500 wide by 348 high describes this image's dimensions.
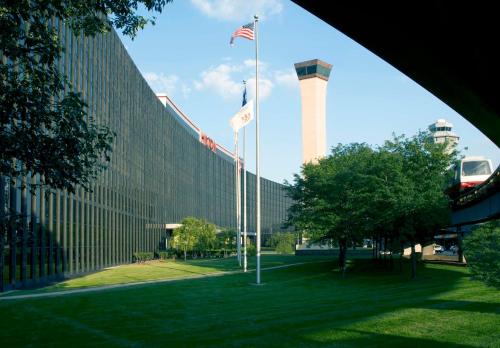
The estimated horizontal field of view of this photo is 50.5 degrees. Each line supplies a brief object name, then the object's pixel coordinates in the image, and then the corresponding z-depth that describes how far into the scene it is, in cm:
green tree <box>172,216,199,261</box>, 7450
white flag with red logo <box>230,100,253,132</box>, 3922
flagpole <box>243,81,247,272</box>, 5125
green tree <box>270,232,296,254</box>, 9531
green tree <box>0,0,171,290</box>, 1278
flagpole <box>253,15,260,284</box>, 3347
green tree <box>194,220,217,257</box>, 7650
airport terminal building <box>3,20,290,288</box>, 3778
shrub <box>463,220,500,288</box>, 2180
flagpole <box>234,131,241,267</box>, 5375
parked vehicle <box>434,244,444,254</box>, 10588
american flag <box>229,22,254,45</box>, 3450
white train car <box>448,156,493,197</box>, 4422
